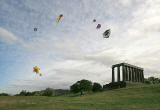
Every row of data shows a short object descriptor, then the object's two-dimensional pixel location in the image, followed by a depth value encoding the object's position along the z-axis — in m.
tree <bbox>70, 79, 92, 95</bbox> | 93.94
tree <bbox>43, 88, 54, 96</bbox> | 112.85
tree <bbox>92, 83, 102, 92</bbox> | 104.00
